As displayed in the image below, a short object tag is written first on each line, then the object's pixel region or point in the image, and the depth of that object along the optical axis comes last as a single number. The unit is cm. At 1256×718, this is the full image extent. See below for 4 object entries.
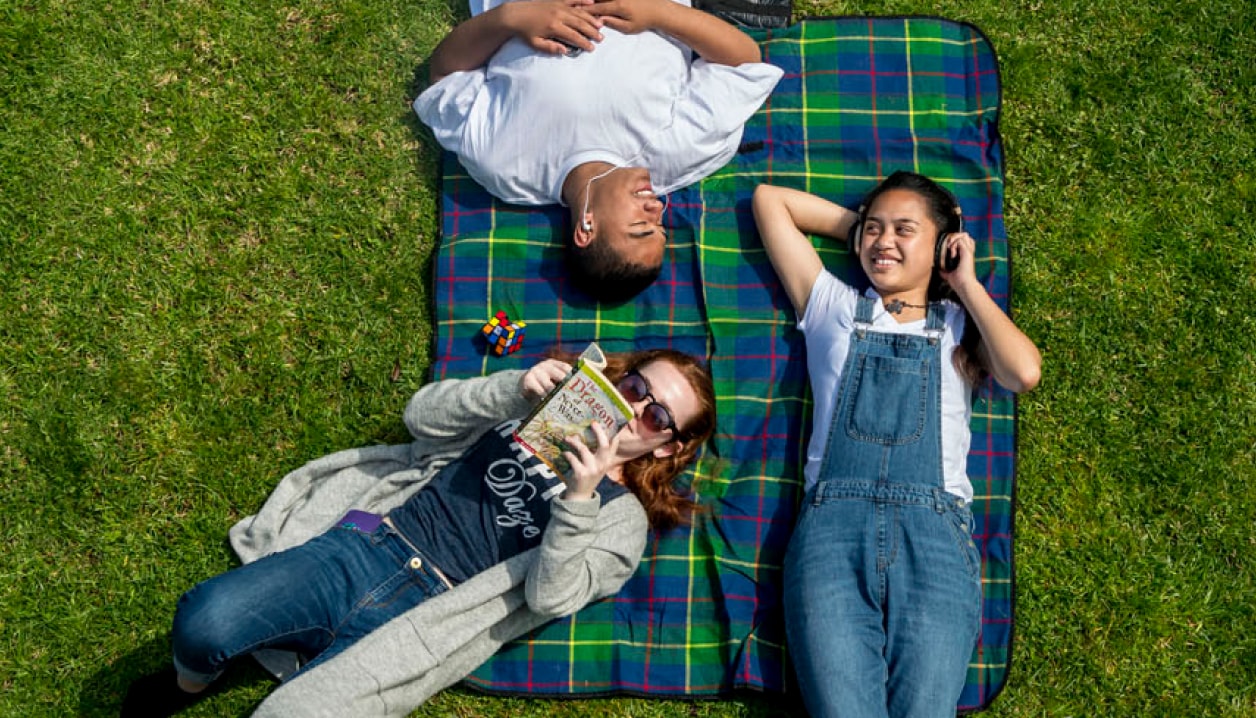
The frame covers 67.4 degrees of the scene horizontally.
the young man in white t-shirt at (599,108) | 446
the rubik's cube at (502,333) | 455
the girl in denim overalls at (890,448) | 393
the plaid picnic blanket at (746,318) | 434
